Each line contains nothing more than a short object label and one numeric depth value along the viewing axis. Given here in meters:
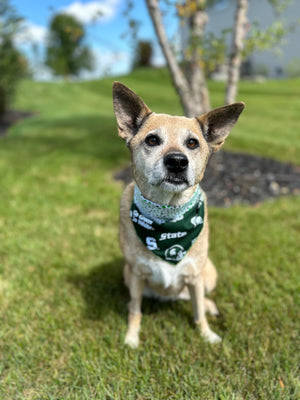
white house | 21.86
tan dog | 0.50
